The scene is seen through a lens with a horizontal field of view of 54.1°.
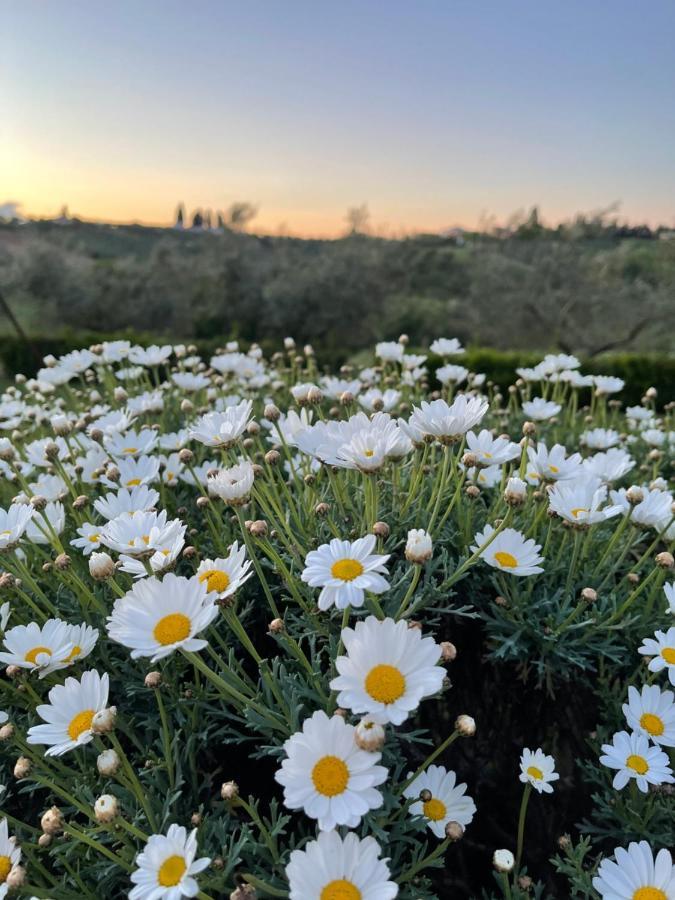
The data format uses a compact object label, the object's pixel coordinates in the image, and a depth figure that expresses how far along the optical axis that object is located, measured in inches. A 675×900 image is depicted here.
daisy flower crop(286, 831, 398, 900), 10.5
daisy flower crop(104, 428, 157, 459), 23.6
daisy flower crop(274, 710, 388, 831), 10.6
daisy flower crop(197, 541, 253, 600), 13.7
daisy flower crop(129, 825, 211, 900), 10.5
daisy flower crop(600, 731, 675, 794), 14.2
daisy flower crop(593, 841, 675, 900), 12.5
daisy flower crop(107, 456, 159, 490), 20.3
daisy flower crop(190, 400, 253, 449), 16.8
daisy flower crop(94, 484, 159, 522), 18.2
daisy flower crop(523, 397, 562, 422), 28.9
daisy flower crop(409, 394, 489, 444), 15.3
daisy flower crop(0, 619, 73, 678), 14.5
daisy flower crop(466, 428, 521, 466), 17.6
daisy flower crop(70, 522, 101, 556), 18.3
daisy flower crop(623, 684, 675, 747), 14.9
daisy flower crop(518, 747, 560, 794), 15.0
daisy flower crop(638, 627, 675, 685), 15.1
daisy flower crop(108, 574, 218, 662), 12.0
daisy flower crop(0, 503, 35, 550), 15.7
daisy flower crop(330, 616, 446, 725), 11.1
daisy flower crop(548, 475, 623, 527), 16.0
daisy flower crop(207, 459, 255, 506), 14.3
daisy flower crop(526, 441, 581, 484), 18.8
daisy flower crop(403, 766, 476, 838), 13.2
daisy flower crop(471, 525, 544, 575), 15.5
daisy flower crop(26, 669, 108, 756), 13.1
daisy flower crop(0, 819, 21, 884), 11.9
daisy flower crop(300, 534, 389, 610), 12.1
